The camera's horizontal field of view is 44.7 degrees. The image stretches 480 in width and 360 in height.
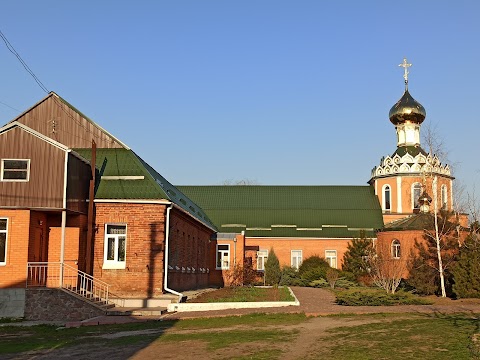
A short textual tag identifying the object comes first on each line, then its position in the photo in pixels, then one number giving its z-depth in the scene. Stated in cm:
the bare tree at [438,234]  2891
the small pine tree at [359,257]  4169
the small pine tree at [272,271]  4041
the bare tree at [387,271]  3016
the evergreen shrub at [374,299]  2225
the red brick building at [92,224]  2014
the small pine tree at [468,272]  2644
